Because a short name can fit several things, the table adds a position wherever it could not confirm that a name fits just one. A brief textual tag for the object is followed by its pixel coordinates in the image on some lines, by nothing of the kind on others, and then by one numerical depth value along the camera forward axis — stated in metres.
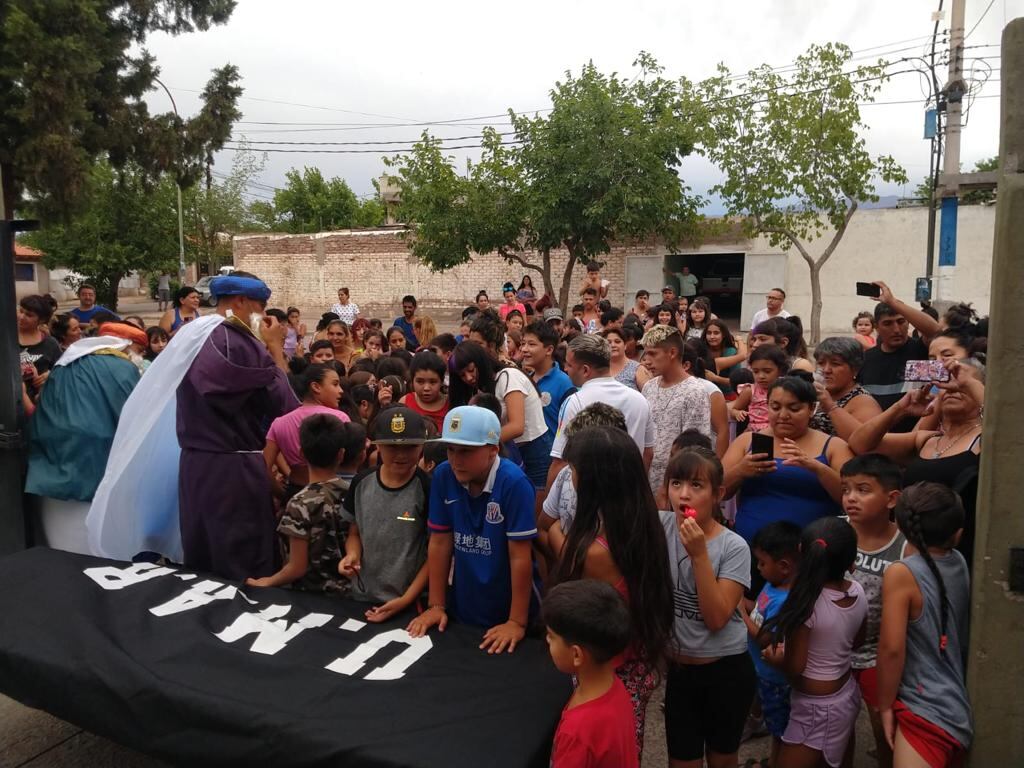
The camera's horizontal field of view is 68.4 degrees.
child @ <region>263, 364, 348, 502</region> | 4.00
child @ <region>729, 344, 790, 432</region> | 4.54
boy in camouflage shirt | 3.36
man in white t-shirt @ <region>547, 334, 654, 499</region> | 4.05
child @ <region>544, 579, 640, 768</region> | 2.07
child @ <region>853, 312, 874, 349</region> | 8.45
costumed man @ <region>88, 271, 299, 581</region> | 3.71
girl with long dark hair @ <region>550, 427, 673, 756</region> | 2.46
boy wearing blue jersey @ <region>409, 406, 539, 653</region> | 2.83
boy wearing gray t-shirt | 3.11
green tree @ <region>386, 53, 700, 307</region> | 15.39
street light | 27.52
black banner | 2.32
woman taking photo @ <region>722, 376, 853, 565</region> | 3.37
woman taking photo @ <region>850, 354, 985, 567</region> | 3.12
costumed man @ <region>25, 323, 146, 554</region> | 4.35
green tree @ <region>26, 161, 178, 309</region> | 28.67
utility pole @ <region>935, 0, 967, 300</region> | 11.95
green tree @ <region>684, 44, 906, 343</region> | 15.38
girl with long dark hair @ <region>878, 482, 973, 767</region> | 2.58
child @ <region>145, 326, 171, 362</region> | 7.16
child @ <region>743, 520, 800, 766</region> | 2.92
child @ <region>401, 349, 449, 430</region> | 4.59
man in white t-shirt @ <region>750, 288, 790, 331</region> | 8.43
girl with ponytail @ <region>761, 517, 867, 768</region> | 2.66
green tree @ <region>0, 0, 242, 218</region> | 11.55
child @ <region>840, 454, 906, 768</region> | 2.90
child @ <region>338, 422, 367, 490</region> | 3.59
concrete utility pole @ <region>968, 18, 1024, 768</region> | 2.55
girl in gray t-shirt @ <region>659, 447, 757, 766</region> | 2.62
